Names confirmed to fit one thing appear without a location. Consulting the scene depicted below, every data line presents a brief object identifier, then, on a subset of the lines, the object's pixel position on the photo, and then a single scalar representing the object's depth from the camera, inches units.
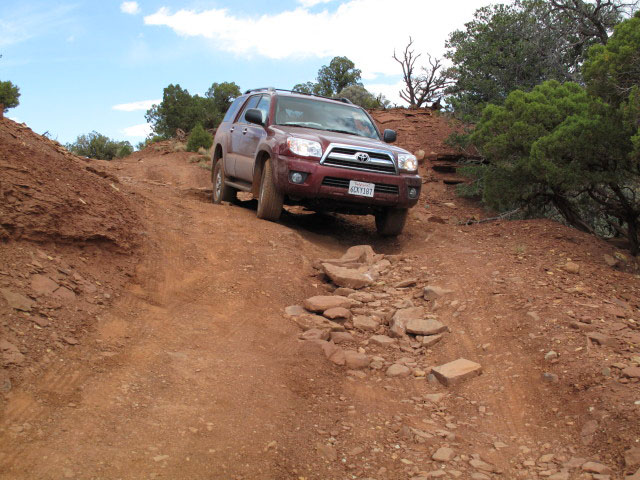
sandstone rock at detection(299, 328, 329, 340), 199.3
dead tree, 933.2
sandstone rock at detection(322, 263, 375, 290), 257.6
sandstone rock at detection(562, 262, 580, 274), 256.4
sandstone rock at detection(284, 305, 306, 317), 219.5
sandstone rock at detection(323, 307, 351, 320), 220.1
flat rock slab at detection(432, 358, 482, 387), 177.6
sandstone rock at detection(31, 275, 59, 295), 177.5
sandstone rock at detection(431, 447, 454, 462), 136.1
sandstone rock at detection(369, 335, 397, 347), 205.3
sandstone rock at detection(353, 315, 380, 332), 216.5
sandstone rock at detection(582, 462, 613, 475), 129.4
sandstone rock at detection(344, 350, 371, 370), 185.8
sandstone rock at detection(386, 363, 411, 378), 184.1
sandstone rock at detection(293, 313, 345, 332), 210.3
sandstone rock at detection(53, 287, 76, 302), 181.3
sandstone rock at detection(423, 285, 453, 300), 240.4
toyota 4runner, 302.8
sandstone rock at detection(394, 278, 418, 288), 259.4
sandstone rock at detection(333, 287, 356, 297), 248.5
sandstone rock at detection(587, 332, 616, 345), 183.9
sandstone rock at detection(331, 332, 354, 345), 204.7
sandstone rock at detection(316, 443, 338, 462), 133.3
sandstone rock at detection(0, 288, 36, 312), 165.6
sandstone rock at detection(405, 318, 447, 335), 211.3
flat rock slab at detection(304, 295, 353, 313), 224.1
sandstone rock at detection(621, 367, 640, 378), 161.0
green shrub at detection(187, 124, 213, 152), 951.6
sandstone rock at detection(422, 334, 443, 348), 205.3
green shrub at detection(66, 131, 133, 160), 1195.3
